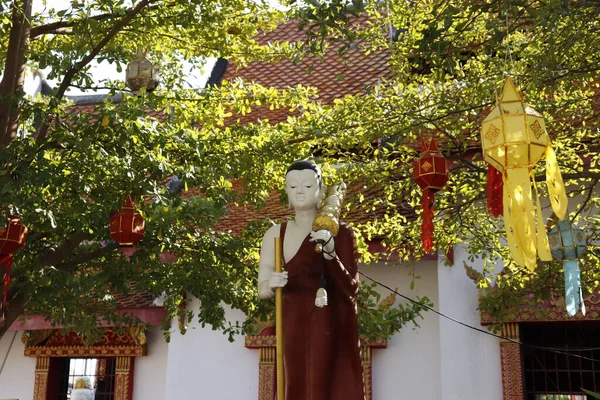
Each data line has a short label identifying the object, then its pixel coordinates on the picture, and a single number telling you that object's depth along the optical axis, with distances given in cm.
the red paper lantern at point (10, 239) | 725
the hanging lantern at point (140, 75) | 898
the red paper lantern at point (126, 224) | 765
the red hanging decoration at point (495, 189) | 677
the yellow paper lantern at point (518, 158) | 572
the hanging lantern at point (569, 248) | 654
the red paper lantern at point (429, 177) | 743
